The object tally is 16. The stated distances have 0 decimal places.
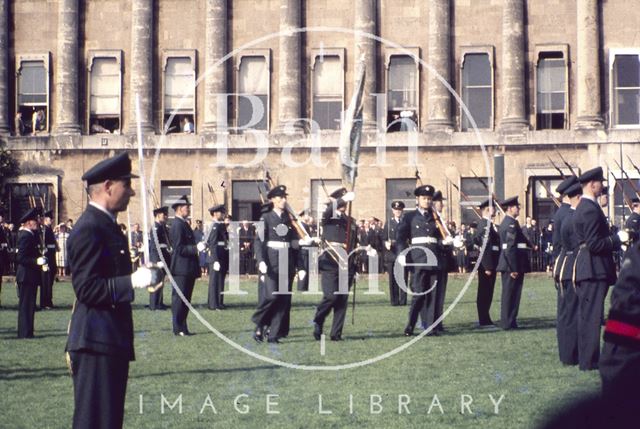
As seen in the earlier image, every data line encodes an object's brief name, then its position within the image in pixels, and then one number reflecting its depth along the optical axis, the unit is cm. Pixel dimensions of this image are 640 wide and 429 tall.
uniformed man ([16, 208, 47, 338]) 1895
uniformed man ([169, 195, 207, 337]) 1866
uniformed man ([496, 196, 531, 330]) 1914
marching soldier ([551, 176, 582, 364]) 1438
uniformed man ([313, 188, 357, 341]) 1750
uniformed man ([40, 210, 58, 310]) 2455
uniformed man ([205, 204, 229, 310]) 2427
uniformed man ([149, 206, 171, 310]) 2308
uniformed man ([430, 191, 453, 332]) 1897
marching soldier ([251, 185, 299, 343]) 1752
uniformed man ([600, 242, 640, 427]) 643
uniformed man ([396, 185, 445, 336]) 1888
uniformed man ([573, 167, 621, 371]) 1330
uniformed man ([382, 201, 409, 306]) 2511
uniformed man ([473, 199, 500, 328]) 1986
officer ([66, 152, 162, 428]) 777
